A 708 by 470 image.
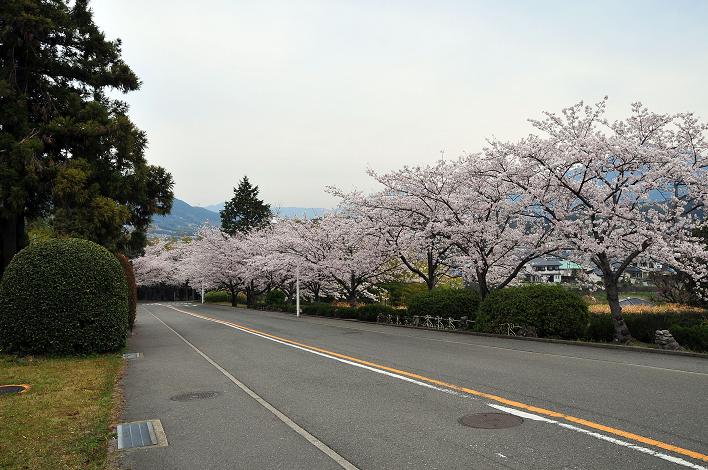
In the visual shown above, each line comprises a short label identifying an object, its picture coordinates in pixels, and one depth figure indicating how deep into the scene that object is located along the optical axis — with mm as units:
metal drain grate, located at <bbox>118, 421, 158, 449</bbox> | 6227
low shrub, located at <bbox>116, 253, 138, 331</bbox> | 21328
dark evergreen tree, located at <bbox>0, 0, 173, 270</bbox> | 16422
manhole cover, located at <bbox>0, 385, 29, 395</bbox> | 9188
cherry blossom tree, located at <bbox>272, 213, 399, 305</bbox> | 31142
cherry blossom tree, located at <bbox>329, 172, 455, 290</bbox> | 24156
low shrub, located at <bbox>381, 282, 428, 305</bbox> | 45044
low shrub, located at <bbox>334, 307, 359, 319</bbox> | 33594
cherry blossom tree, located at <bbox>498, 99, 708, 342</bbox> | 16203
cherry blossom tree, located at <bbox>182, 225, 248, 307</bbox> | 55656
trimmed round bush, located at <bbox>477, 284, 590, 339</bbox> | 17500
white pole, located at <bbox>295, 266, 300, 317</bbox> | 39188
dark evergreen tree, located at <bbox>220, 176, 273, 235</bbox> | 75062
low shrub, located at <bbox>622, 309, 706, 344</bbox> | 15436
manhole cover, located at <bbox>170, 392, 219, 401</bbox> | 8836
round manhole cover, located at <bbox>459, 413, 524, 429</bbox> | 6383
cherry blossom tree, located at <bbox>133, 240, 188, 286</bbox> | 85438
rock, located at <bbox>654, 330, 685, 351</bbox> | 14214
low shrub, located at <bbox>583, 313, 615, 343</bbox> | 17016
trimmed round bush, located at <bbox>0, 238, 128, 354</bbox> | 13047
